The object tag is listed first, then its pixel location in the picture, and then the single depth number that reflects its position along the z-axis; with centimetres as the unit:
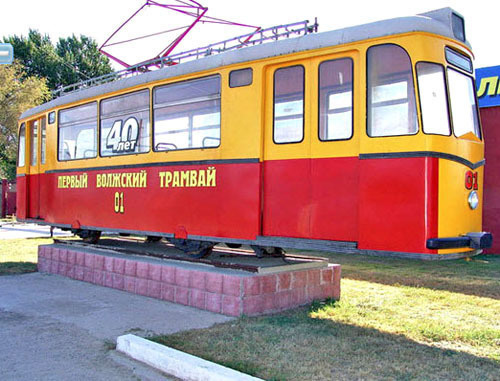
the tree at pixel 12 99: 3344
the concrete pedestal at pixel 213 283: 666
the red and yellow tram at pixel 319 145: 568
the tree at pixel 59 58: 4397
